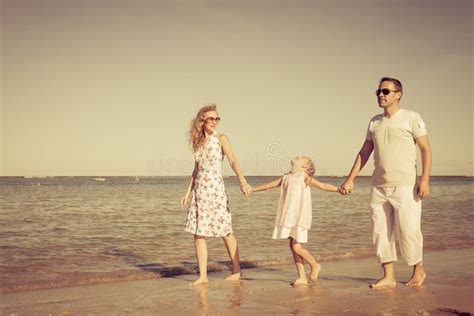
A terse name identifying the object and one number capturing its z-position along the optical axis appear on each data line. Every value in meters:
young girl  6.00
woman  6.25
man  5.59
